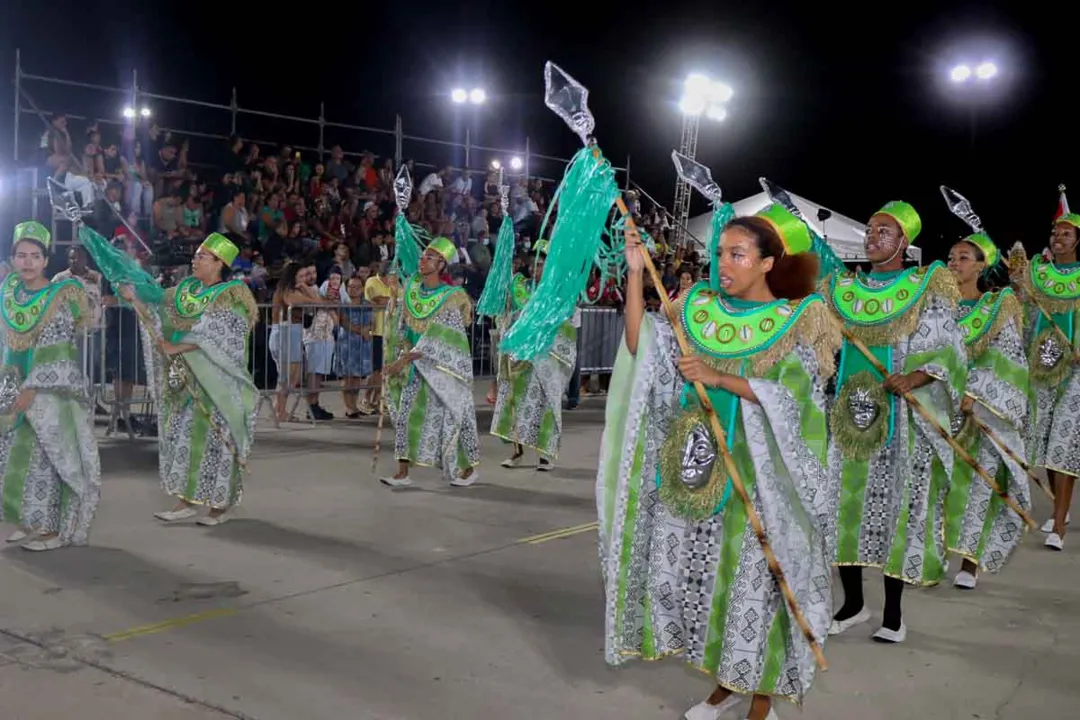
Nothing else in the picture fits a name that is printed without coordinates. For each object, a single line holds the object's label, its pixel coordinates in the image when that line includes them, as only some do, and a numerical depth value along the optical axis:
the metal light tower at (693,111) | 23.36
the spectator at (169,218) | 12.76
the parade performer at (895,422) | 4.88
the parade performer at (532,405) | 9.41
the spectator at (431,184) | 16.31
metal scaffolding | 12.55
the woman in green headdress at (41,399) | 5.87
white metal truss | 22.62
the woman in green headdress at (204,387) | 6.79
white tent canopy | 21.33
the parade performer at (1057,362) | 6.83
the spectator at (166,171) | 12.99
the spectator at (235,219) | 13.32
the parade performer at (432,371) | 8.16
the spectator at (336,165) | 15.58
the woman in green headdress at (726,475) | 3.60
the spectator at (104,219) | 11.83
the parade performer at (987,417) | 5.73
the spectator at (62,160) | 11.70
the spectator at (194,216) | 12.89
